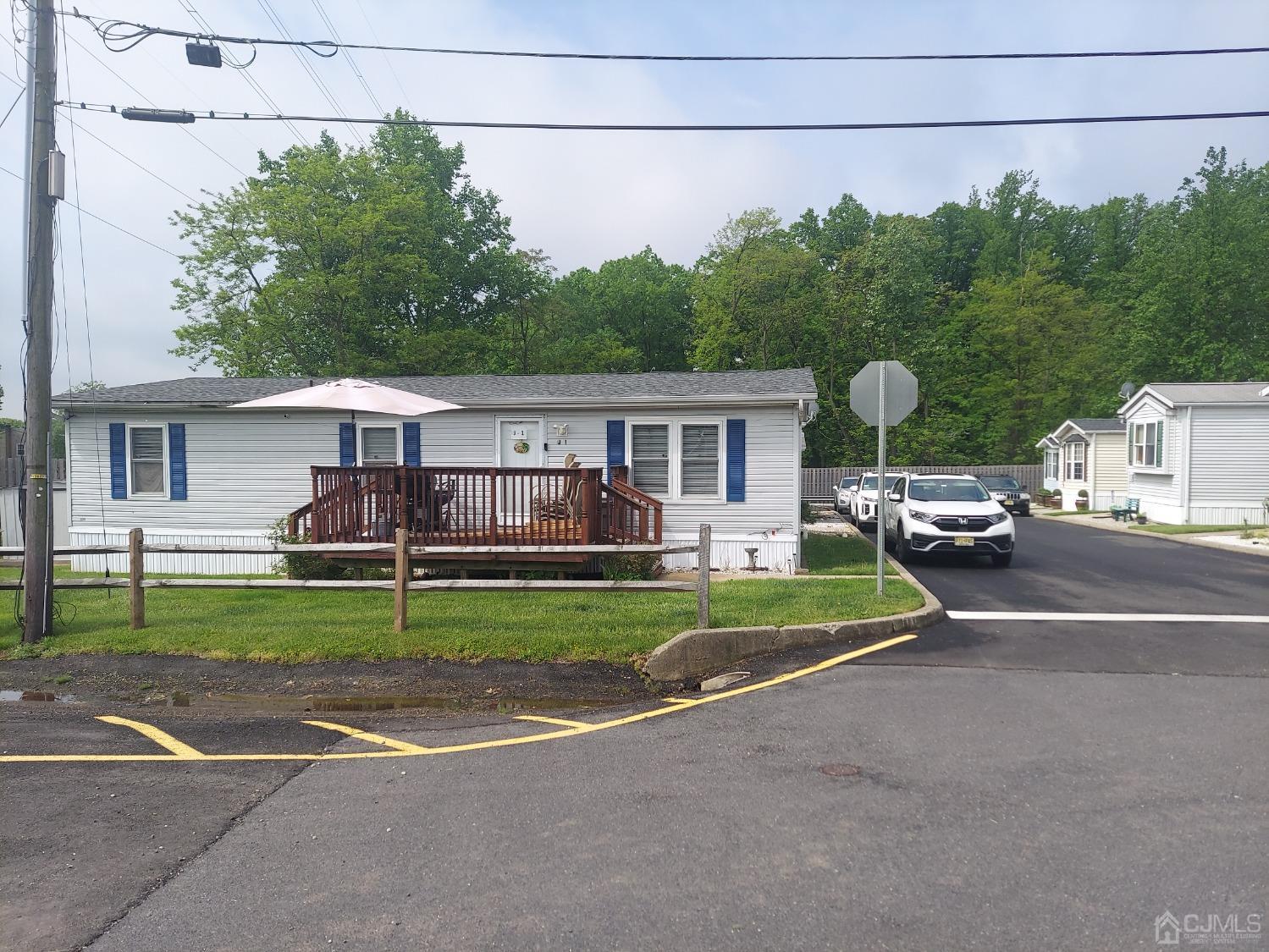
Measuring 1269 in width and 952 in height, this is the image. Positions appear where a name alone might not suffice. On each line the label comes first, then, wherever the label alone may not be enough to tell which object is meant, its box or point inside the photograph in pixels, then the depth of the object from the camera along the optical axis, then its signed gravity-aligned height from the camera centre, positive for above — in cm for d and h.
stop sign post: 935 +79
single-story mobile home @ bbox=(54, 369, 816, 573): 1325 +23
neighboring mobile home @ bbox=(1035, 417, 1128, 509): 3112 +3
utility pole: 779 +165
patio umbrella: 1009 +85
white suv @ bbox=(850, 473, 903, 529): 2224 -114
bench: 2533 -158
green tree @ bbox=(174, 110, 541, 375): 3094 +769
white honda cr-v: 1362 -105
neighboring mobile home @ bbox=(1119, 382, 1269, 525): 2172 +24
